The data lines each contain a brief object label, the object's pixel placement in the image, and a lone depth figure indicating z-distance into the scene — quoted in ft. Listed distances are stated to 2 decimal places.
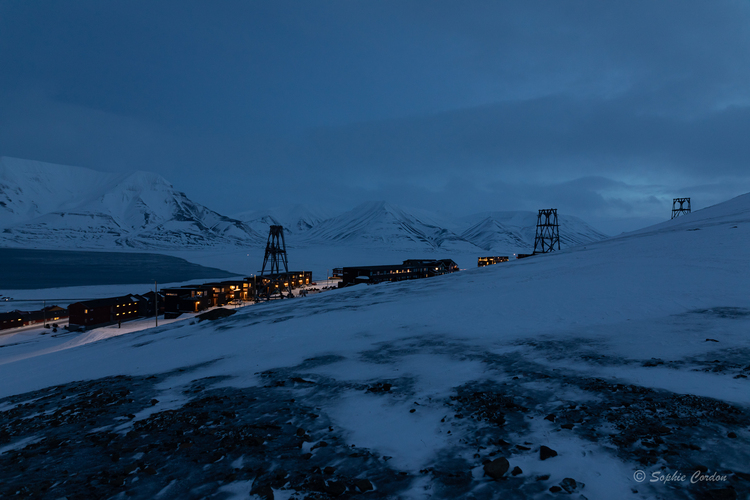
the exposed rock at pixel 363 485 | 12.01
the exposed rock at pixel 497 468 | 11.98
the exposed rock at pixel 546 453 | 12.72
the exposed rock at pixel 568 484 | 11.07
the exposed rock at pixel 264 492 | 11.91
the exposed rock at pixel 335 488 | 11.85
